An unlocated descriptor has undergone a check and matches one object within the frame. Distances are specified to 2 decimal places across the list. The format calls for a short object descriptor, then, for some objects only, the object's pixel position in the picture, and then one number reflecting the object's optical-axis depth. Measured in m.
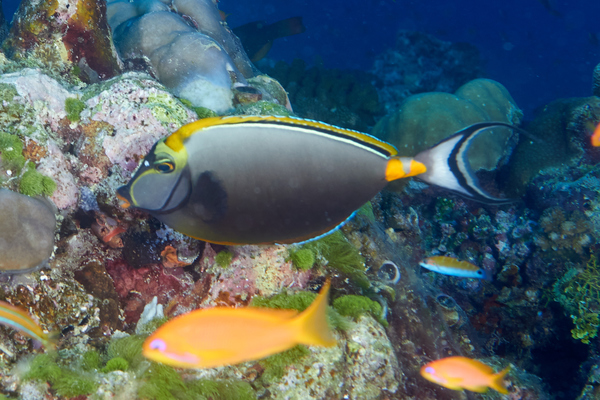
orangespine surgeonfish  1.52
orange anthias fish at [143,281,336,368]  1.43
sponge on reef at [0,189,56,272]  2.08
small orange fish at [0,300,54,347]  1.80
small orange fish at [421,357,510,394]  2.48
